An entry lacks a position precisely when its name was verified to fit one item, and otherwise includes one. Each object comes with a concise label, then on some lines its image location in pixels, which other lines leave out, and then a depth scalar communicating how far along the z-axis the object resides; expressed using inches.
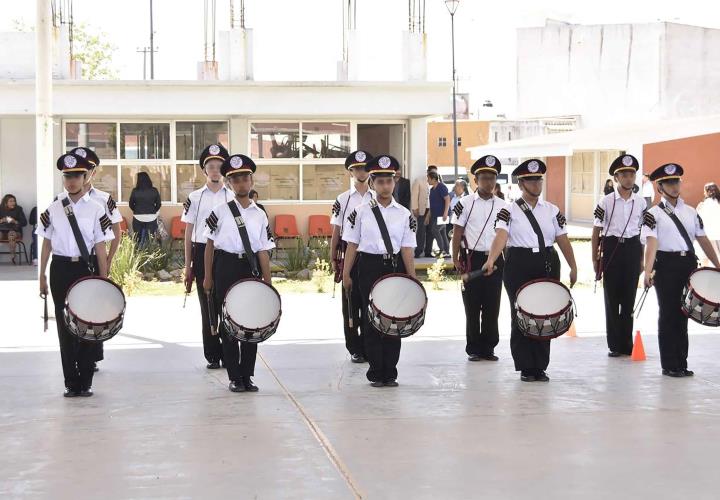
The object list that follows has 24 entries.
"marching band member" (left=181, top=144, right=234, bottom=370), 412.5
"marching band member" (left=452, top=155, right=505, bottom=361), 433.1
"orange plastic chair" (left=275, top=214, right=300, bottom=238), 896.9
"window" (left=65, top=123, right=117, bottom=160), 896.3
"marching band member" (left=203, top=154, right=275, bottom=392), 361.7
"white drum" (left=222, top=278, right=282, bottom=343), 351.6
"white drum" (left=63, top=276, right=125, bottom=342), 346.0
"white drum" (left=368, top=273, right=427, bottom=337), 364.2
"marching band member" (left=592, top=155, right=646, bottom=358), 441.1
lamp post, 1718.3
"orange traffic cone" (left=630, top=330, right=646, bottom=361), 435.5
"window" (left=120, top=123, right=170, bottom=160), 901.2
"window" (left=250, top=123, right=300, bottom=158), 913.5
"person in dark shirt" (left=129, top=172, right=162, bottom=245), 826.2
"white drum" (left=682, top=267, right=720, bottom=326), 378.9
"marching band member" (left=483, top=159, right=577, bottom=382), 386.9
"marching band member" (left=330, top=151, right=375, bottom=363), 435.5
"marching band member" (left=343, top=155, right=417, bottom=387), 376.5
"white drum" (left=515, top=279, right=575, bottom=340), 370.9
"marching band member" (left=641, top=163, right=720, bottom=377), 391.9
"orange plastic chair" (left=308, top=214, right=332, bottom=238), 907.4
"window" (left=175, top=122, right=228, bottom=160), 904.9
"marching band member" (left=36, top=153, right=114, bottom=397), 356.5
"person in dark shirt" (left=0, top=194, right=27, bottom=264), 852.0
